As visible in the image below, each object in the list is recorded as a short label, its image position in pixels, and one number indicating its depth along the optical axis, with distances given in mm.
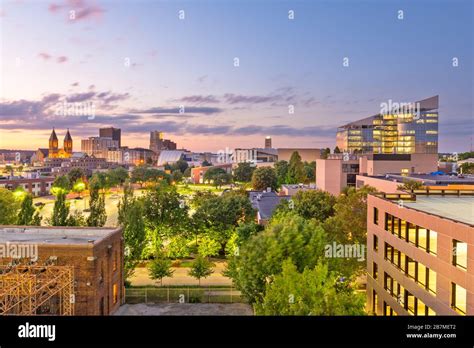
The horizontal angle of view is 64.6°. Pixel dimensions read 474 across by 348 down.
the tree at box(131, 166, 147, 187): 100625
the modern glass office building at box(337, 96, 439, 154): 108875
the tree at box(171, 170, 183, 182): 107688
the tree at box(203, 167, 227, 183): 103019
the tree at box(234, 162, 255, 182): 105125
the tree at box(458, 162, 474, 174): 70919
